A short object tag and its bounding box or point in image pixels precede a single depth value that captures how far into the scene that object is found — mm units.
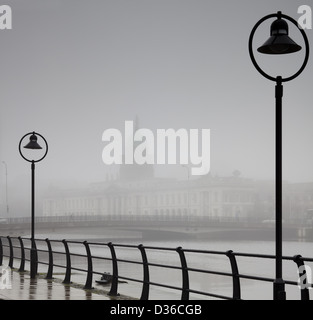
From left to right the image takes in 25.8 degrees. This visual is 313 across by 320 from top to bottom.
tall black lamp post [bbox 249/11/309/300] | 11586
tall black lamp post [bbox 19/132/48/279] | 23250
